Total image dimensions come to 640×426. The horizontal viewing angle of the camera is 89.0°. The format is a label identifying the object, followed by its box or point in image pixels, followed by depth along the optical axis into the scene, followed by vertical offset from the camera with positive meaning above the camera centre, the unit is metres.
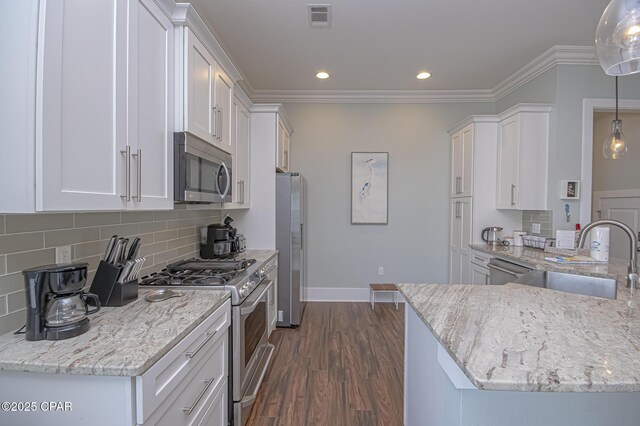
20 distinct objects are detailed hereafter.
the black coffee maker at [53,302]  1.09 -0.33
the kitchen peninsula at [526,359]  0.86 -0.42
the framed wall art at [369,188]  4.58 +0.32
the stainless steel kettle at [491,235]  3.72 -0.27
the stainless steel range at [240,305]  1.87 -0.62
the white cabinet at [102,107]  0.99 +0.38
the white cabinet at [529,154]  3.41 +0.61
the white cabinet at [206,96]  1.87 +0.75
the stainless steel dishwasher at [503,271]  2.89 -0.55
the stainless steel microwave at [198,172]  1.81 +0.23
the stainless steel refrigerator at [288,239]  3.55 -0.32
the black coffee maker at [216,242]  2.83 -0.29
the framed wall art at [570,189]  3.32 +0.24
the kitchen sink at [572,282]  2.01 -0.49
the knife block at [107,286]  1.48 -0.36
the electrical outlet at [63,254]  1.41 -0.21
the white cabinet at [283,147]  3.70 +0.76
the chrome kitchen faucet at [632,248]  1.61 -0.18
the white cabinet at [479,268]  3.47 -0.63
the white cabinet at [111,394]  0.99 -0.59
